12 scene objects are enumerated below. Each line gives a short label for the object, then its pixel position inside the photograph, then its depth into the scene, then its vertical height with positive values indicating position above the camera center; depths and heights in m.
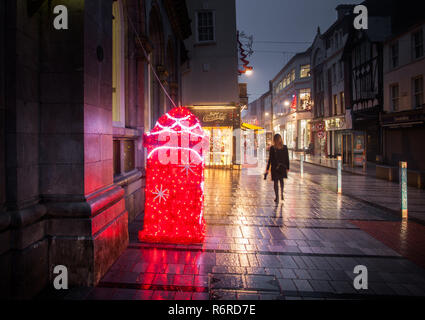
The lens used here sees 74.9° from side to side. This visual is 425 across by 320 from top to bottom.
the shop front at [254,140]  57.39 +3.29
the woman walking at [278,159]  8.23 -0.12
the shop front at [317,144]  33.08 +1.39
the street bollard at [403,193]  6.84 -0.98
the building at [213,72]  18.91 +5.77
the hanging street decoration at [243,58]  20.80 +7.46
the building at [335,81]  28.62 +8.30
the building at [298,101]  41.72 +8.38
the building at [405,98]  16.31 +3.74
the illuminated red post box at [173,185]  5.06 -0.53
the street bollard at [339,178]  10.27 -0.89
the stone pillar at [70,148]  3.64 +0.12
